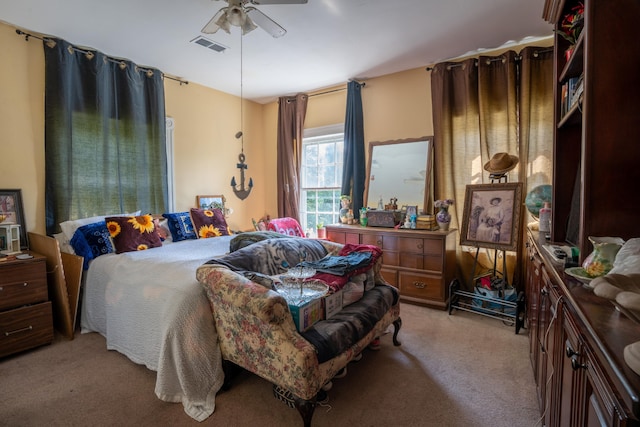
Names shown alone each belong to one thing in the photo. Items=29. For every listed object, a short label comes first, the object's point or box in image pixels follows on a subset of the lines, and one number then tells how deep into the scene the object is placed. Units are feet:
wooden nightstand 7.36
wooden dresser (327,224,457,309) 10.27
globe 8.05
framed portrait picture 9.27
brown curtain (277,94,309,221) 14.92
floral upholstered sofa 4.88
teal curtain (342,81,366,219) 13.14
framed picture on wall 8.57
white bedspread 5.82
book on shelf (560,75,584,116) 5.02
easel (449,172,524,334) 9.06
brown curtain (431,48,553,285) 9.89
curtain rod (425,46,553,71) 9.65
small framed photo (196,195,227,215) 13.62
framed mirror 11.73
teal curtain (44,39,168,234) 9.34
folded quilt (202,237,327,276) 6.49
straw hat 9.68
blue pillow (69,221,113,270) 8.78
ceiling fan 6.64
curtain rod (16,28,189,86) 8.80
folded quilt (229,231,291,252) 7.66
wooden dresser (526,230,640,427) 2.11
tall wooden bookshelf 3.83
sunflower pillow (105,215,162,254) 9.09
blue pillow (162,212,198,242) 10.86
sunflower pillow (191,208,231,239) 11.20
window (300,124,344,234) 14.49
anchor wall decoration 9.38
